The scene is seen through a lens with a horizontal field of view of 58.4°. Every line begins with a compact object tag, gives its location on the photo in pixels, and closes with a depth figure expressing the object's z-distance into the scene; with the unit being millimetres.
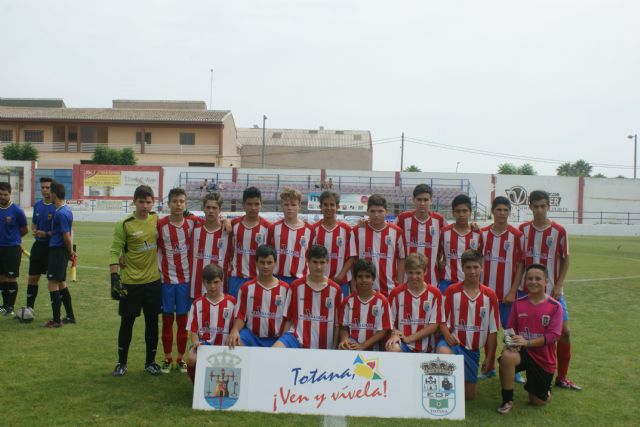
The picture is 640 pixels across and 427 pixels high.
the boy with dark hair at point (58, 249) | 6965
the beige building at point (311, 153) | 56094
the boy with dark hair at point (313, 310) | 4793
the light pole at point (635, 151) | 54622
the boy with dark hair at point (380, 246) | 5441
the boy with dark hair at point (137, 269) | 5184
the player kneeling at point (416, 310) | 4785
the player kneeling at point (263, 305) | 4797
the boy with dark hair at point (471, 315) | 4824
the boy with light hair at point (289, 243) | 5316
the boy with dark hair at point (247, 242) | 5293
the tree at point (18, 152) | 41781
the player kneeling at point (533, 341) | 4562
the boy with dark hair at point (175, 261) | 5344
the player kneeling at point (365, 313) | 4703
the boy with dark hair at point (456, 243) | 5496
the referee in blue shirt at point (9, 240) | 7418
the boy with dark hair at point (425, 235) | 5652
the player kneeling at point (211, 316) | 4793
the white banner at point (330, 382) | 4215
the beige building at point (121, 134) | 46281
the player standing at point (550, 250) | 5242
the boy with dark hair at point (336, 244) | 5449
